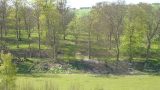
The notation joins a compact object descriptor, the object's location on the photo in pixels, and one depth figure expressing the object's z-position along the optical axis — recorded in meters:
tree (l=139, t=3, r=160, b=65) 94.53
